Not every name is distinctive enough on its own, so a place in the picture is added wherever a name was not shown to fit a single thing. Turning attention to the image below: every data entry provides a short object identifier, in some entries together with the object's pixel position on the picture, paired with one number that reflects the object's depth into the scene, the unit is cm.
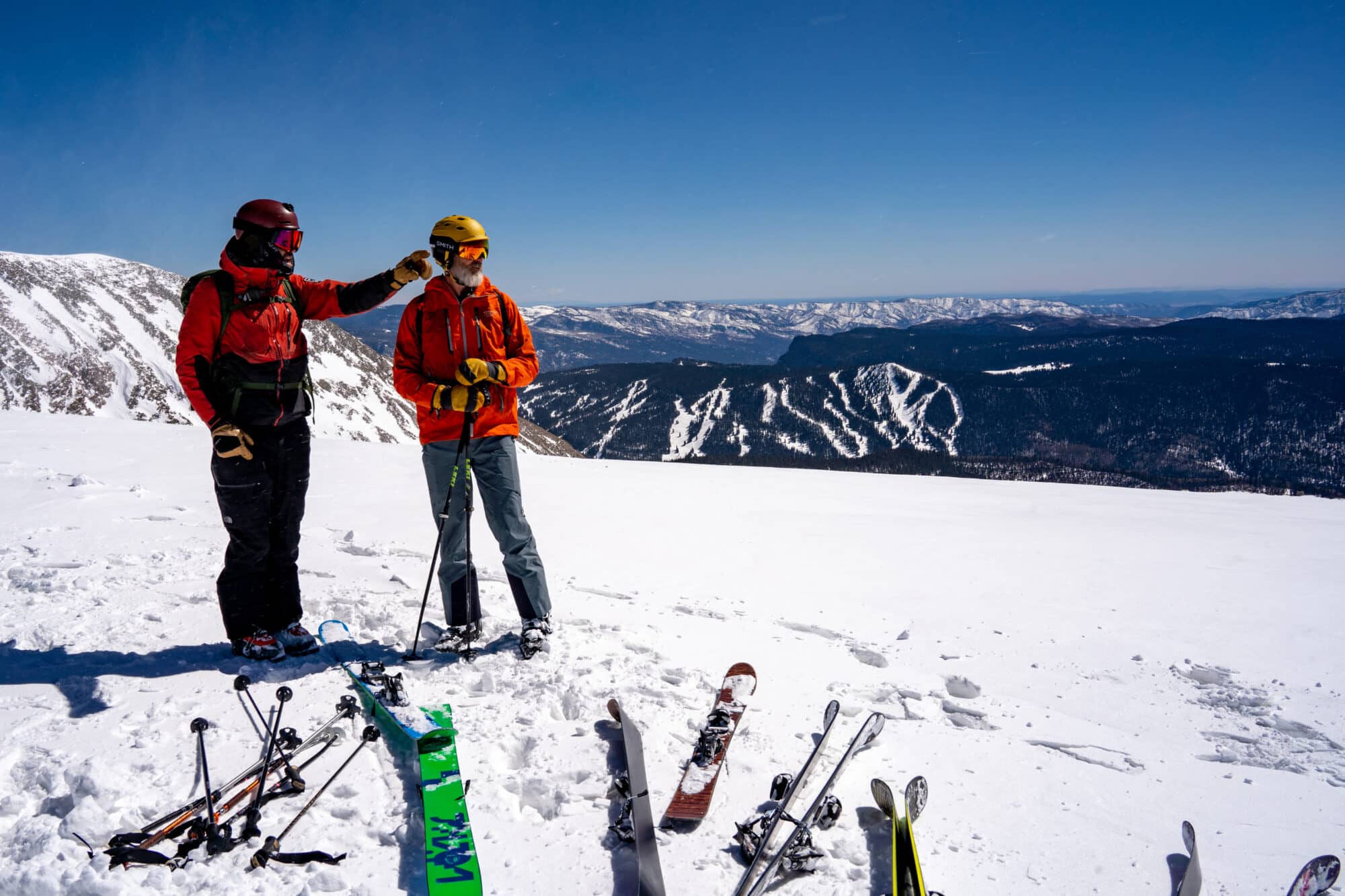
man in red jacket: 419
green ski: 265
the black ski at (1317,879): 272
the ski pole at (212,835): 264
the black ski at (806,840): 269
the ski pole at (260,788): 274
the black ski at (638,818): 269
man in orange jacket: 453
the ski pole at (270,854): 259
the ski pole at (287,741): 312
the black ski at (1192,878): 272
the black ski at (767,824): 275
